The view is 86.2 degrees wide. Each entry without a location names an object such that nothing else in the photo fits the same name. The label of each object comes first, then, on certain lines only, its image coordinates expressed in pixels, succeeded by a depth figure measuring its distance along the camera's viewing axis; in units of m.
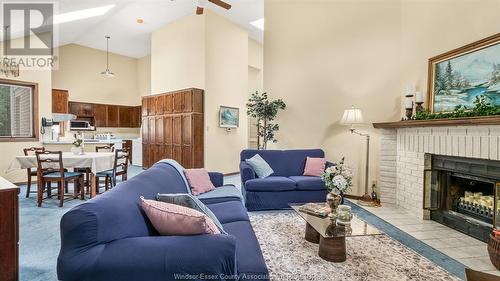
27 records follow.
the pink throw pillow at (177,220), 1.37
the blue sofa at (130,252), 1.19
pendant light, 7.44
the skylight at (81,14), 5.16
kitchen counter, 5.84
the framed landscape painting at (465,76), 2.88
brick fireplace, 2.80
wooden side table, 1.88
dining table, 4.28
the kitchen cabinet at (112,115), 8.74
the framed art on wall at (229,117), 6.72
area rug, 2.12
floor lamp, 4.25
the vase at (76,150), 4.69
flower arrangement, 2.42
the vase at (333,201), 2.53
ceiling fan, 4.30
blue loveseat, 3.86
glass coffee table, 2.24
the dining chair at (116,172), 4.63
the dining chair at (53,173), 4.11
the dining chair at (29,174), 4.60
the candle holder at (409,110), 3.87
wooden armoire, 6.21
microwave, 7.65
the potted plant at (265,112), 5.11
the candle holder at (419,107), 3.79
